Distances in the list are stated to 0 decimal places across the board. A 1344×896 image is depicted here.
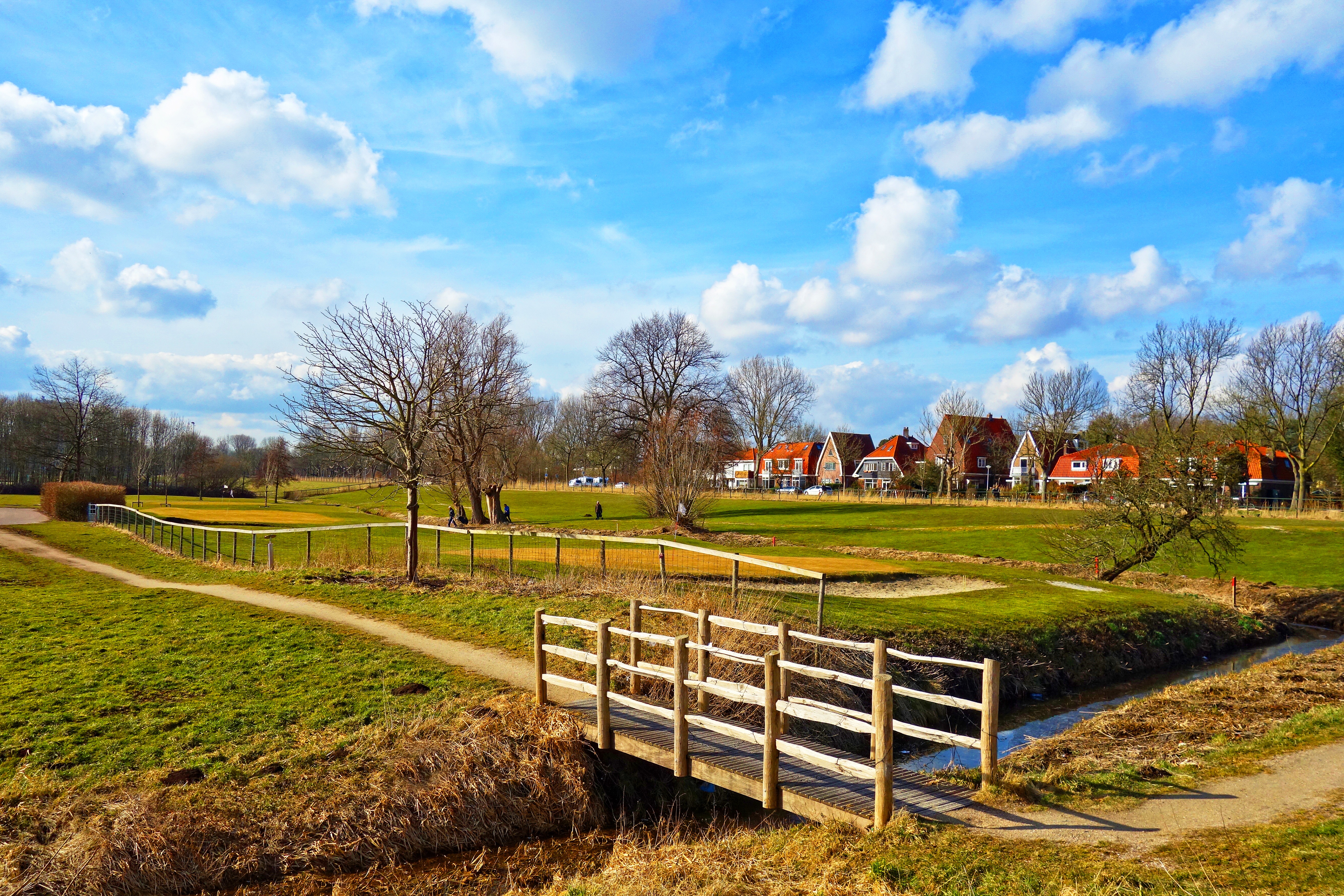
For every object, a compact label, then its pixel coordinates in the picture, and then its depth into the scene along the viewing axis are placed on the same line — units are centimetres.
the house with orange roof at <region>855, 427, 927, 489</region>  9681
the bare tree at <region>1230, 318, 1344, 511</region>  5481
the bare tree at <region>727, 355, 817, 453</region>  8575
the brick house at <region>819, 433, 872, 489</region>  10412
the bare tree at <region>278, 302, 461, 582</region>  1822
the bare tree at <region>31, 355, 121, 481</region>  6062
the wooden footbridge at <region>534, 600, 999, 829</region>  708
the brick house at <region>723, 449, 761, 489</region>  10138
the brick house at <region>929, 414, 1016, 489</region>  7688
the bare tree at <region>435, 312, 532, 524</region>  3959
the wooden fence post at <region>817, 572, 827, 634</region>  1355
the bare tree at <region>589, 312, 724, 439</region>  6688
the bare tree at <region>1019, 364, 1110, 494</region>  7500
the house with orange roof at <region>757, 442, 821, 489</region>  11256
